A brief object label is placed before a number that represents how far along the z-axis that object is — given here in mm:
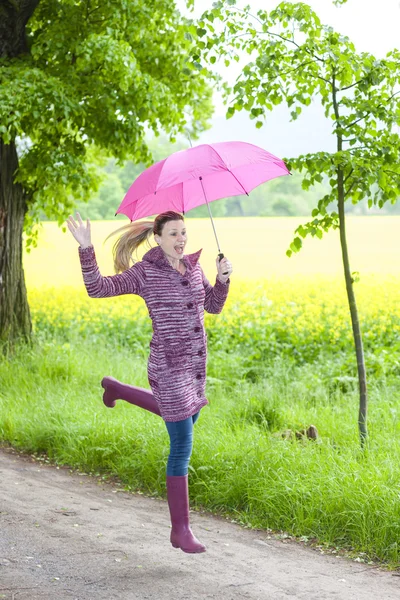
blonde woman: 8211
